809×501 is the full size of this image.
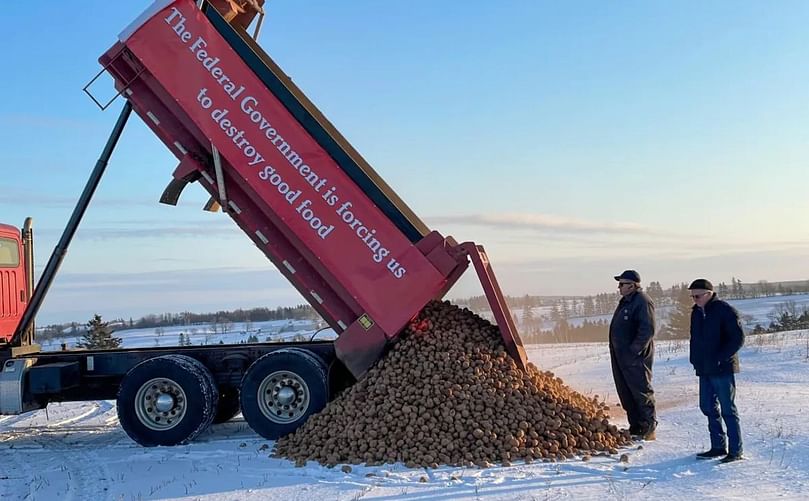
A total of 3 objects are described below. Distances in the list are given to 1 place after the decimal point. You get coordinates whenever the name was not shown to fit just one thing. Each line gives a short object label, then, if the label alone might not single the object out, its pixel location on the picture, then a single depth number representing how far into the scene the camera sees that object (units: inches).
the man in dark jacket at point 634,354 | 274.7
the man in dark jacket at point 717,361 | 240.2
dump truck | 287.6
